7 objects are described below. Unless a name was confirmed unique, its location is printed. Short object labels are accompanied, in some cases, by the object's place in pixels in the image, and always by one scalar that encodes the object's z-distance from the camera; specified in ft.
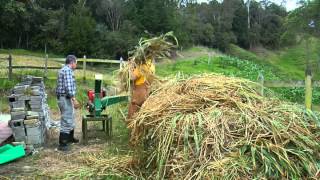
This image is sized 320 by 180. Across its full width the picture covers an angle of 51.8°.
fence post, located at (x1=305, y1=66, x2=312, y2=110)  15.28
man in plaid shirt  16.70
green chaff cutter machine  17.76
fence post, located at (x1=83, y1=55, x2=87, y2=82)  41.72
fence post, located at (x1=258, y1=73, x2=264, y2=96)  13.44
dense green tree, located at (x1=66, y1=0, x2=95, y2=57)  87.98
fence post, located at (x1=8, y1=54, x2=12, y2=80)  36.82
